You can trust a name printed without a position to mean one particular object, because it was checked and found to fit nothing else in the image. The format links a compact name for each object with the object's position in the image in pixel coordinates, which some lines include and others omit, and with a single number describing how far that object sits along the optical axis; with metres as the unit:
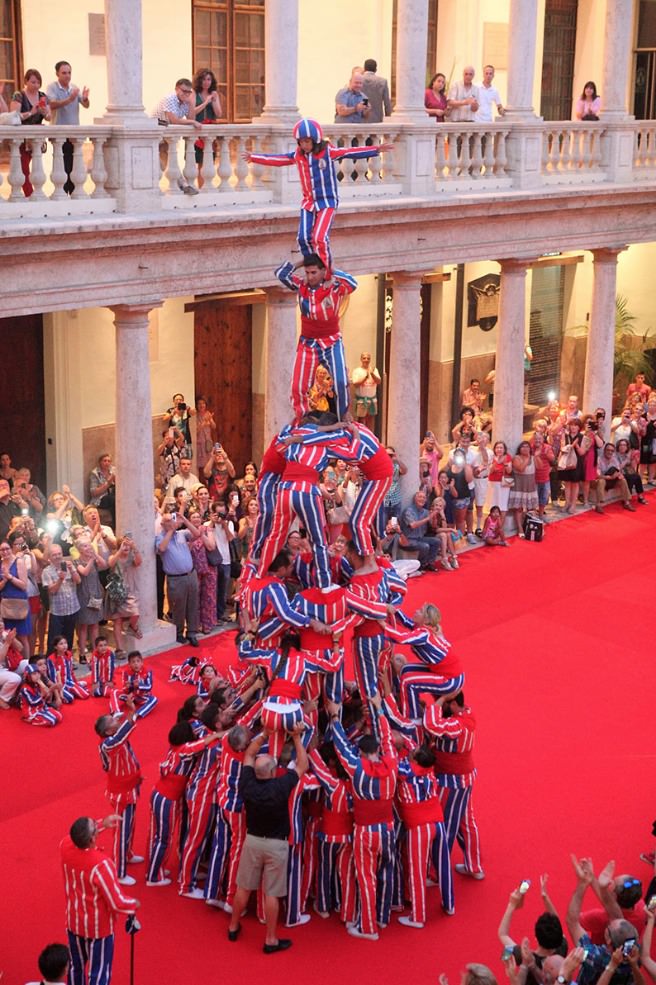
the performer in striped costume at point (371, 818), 10.35
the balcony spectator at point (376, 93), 18.14
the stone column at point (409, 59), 18.06
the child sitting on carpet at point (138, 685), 13.56
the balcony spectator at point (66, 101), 14.70
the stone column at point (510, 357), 20.59
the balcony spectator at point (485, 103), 20.08
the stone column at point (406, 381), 18.98
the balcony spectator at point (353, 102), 17.95
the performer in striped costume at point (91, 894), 9.20
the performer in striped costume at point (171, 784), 10.88
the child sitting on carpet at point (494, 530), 19.92
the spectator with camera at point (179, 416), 19.80
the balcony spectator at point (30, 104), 14.27
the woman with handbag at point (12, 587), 14.27
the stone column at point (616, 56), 21.12
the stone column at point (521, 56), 19.45
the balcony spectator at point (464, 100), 19.47
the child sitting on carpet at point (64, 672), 14.25
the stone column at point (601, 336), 22.34
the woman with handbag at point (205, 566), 15.92
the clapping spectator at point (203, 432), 20.05
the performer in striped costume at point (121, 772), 10.69
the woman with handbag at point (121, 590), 15.39
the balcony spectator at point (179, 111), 15.53
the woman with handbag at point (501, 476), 20.06
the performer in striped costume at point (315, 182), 10.81
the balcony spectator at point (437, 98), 19.05
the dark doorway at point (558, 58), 25.30
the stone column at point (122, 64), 14.81
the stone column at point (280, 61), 16.42
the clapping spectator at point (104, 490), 17.97
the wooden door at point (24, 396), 18.53
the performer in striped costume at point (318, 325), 10.93
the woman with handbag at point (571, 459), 21.30
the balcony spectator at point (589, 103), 21.44
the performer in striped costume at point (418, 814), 10.66
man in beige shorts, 10.08
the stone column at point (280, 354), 17.30
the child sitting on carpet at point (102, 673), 14.46
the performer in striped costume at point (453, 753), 10.91
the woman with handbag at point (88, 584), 14.95
